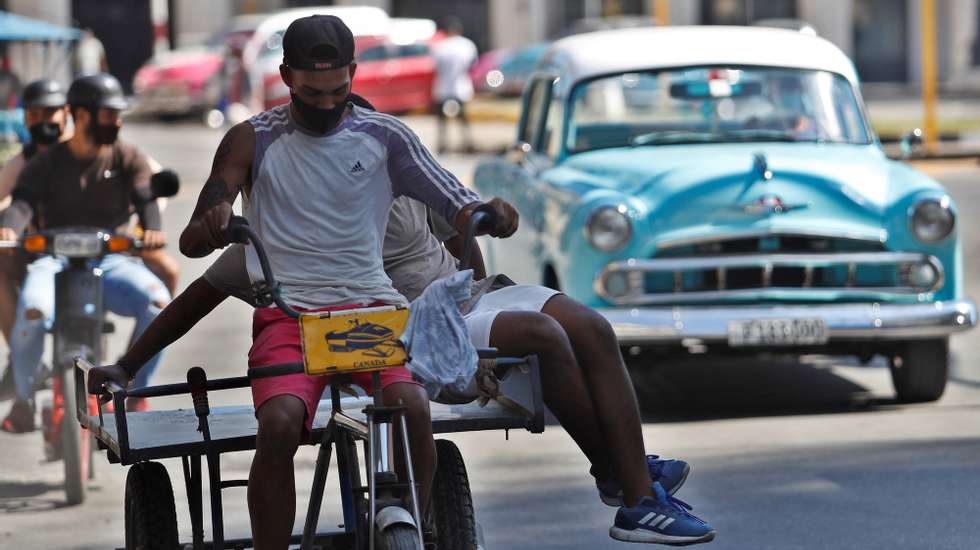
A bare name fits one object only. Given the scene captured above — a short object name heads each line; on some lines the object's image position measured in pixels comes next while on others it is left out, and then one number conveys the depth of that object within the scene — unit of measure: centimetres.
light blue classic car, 1841
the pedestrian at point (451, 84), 5469
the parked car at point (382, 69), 6594
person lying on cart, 1032
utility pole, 5037
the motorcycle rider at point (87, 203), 1680
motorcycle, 1530
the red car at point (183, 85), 7075
